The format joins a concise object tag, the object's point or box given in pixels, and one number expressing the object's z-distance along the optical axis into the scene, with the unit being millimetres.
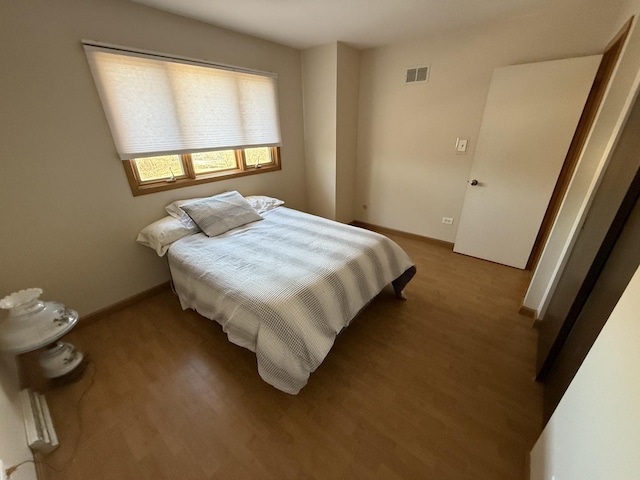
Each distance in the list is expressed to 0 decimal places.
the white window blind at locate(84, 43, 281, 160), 1824
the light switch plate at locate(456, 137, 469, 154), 2693
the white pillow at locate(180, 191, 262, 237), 2152
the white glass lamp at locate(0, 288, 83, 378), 1311
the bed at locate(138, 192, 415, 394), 1312
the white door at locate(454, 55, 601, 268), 2066
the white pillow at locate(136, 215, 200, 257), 2020
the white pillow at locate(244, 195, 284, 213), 2711
